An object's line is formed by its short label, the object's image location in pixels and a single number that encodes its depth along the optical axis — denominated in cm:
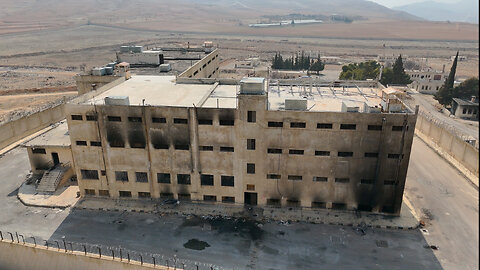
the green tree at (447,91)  8194
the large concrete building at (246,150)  3872
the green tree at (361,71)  9875
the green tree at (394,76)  9812
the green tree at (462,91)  7460
